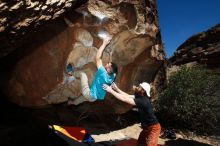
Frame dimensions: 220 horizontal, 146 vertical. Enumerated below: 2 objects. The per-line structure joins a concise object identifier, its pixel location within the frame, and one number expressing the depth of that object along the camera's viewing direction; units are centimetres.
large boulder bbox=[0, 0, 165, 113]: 455
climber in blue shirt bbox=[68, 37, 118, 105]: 443
